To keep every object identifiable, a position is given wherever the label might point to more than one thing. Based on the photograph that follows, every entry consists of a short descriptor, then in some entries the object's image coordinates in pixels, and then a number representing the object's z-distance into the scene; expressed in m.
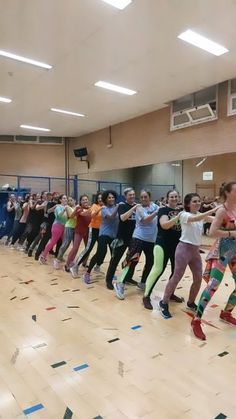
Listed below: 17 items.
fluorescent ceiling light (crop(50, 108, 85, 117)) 9.25
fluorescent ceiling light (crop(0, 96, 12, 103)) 8.20
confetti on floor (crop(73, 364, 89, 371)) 2.29
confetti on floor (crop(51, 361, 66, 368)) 2.33
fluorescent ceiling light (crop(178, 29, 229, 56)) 5.11
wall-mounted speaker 12.52
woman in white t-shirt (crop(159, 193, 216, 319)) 3.06
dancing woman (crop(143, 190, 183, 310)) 3.36
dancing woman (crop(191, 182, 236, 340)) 2.69
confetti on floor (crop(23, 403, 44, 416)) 1.83
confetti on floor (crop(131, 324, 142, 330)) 3.00
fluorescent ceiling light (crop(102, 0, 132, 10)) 4.23
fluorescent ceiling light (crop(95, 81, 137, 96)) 7.27
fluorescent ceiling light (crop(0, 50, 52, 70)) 5.71
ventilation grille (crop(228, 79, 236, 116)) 7.23
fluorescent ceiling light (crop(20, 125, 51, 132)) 11.38
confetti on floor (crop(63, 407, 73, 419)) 1.77
